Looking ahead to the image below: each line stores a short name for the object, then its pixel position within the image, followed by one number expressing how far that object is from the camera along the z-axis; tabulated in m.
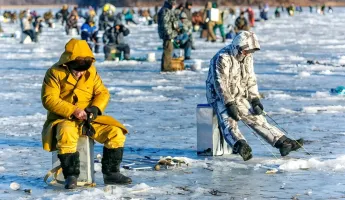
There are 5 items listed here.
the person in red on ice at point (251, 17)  53.25
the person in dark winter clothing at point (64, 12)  59.35
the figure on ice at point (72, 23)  46.41
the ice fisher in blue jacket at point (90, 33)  27.87
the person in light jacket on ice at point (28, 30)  38.78
